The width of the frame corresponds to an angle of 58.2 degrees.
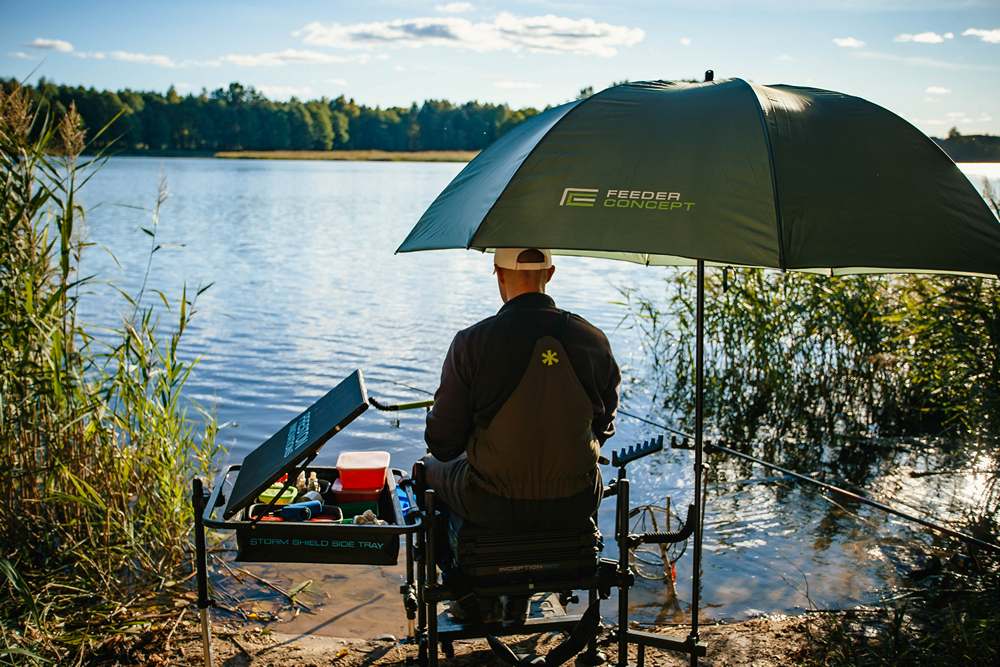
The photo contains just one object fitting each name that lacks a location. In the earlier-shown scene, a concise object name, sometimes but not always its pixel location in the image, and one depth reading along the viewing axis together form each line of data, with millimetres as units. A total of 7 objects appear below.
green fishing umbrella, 2314
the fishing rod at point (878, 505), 3027
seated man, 2473
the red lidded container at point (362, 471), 3076
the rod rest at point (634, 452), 2932
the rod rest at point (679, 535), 2953
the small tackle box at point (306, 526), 2609
